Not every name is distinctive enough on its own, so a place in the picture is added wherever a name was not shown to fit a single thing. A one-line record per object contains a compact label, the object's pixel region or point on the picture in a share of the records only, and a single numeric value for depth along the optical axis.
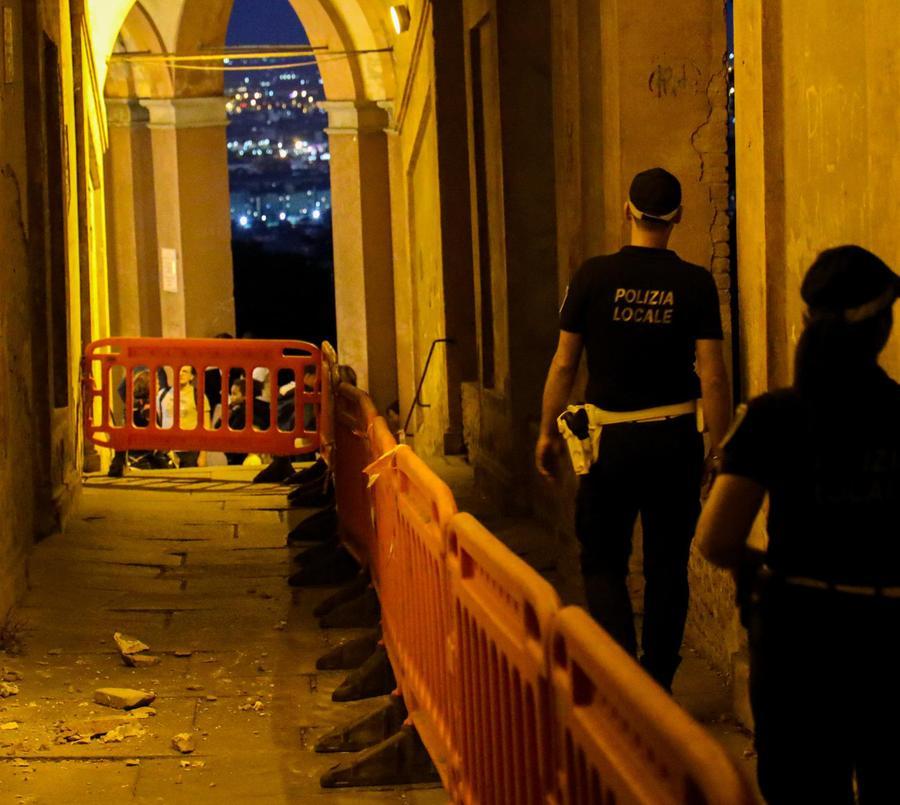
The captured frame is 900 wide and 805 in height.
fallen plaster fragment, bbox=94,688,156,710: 6.79
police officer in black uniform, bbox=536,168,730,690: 5.09
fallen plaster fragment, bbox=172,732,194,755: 6.19
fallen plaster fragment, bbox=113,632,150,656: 7.61
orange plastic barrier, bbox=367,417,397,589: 6.55
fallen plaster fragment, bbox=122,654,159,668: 7.51
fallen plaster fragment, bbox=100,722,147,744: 6.35
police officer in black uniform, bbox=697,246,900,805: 3.13
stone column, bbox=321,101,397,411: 21.16
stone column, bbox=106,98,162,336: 23.66
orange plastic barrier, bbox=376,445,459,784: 5.24
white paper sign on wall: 22.95
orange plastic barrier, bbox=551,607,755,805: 2.59
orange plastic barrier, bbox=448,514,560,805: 3.77
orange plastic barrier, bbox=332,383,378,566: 8.42
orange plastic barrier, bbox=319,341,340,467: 11.03
